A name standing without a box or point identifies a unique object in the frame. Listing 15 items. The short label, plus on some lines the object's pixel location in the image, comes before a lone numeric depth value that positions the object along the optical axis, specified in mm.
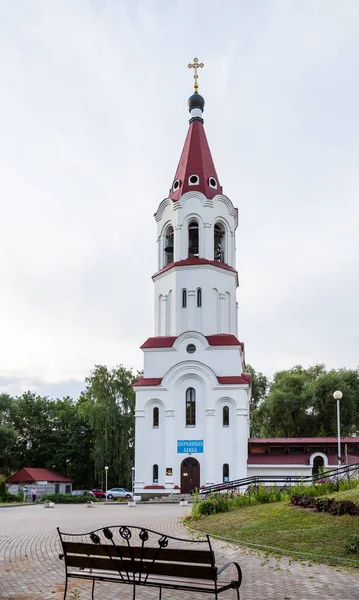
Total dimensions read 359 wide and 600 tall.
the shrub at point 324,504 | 14516
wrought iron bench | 6754
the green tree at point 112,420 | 53812
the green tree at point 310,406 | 56125
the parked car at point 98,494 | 50094
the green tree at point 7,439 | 58844
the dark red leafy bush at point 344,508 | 13766
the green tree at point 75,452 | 60125
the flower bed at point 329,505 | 13852
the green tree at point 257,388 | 66925
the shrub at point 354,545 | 10773
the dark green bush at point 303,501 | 15353
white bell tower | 41062
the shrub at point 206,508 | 19094
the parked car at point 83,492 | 49750
